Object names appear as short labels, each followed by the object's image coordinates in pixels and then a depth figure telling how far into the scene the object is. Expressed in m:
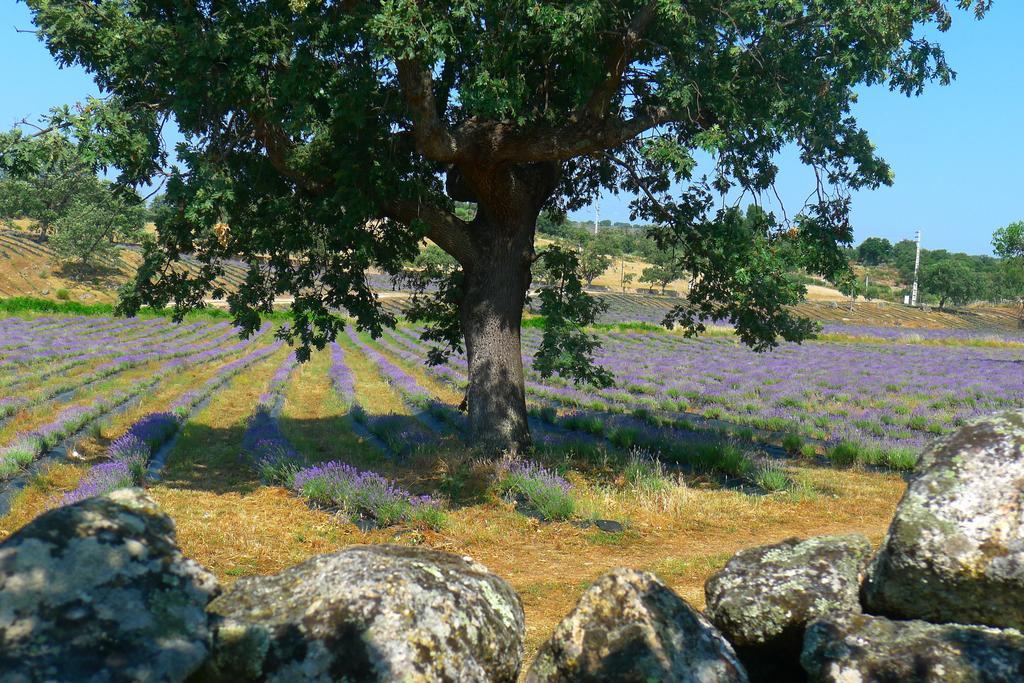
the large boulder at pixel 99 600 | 3.43
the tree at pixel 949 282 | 121.12
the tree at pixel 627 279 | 112.38
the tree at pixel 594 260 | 85.81
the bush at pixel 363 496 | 10.91
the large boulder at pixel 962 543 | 4.45
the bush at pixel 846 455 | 16.91
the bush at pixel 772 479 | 13.62
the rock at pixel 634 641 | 4.41
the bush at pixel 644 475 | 12.75
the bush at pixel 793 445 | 18.47
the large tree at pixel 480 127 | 11.20
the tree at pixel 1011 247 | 60.19
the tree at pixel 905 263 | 157.38
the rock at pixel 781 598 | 5.17
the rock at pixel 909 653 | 4.03
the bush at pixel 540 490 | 11.48
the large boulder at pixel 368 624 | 4.10
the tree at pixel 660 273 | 109.69
